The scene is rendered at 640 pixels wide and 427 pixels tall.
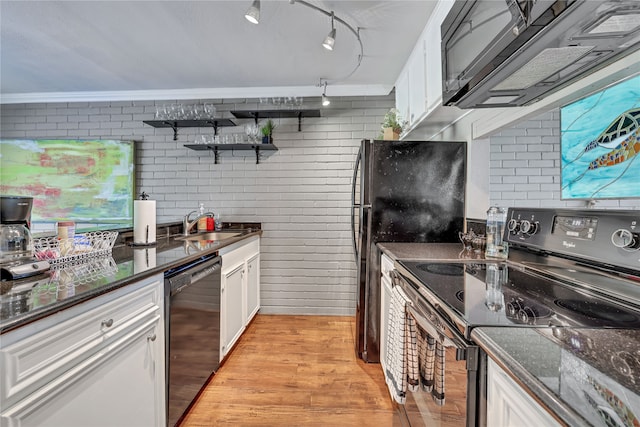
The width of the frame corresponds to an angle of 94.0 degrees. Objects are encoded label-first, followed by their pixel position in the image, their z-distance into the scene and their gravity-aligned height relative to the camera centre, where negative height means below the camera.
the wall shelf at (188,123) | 3.18 +0.92
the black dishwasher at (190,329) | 1.45 -0.67
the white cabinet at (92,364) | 0.75 -0.49
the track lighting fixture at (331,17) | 1.60 +1.24
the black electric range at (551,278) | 0.76 -0.25
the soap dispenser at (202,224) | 3.15 -0.17
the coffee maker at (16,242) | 1.07 -0.15
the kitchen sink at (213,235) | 2.80 -0.27
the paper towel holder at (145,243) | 1.91 -0.23
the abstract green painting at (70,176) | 3.38 +0.33
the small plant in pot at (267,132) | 3.13 +0.81
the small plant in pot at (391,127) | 2.49 +0.72
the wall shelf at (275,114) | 3.09 +1.02
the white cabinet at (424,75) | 1.89 +1.02
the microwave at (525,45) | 0.74 +0.50
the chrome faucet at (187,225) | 2.79 -0.17
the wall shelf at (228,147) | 3.13 +0.67
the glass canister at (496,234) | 1.55 -0.11
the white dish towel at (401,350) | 1.15 -0.58
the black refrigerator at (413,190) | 2.21 +0.16
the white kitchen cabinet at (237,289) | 2.16 -0.68
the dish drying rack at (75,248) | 1.28 -0.19
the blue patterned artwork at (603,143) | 1.14 +0.31
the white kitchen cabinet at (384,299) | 1.90 -0.58
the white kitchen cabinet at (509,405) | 0.52 -0.37
